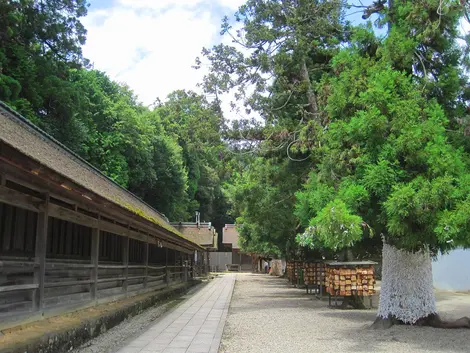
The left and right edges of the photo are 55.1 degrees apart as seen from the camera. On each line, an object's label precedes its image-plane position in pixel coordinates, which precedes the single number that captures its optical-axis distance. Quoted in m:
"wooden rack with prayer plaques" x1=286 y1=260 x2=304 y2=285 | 26.86
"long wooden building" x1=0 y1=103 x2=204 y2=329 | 6.57
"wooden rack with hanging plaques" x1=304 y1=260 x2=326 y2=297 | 18.55
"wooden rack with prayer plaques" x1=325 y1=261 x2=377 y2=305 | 14.38
